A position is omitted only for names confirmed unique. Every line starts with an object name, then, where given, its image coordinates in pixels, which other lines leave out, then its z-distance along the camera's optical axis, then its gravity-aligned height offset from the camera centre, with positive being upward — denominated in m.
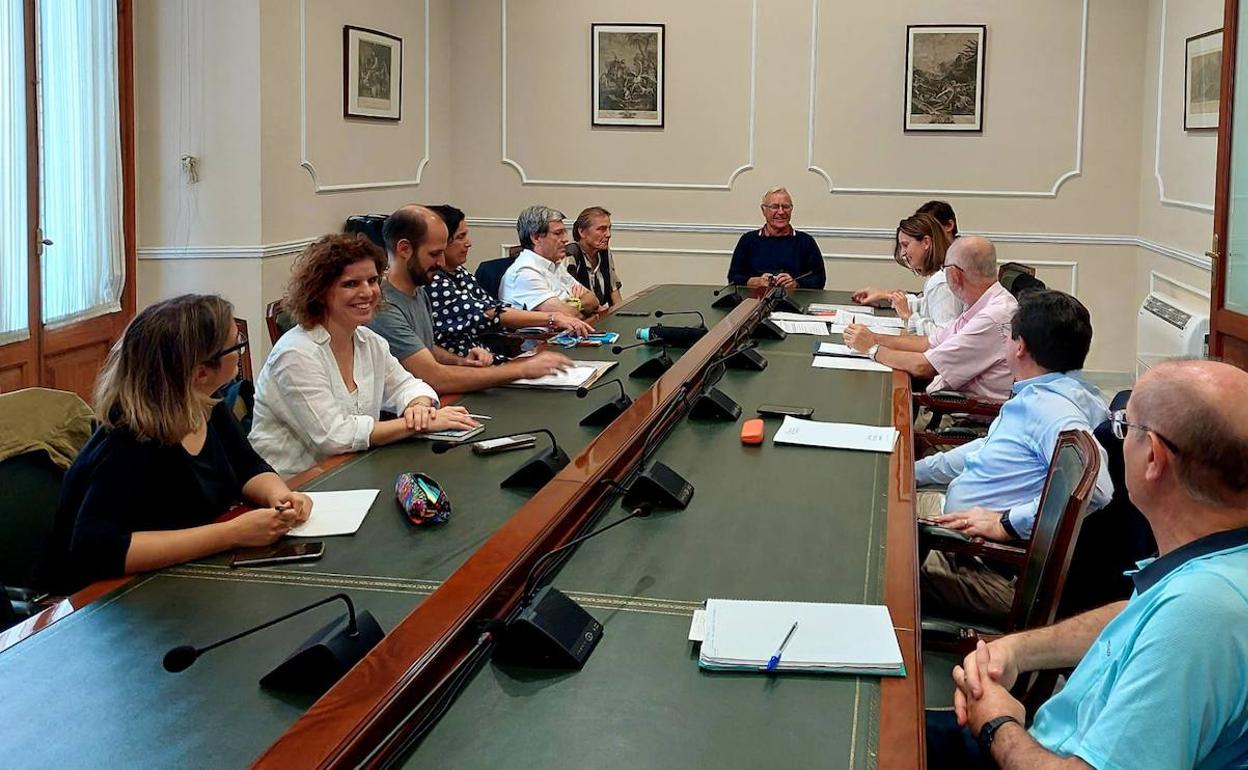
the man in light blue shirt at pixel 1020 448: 2.88 -0.53
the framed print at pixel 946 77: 8.00 +1.00
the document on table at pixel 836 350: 4.73 -0.46
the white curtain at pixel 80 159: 5.30 +0.28
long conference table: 1.52 -0.62
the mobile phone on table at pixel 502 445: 3.04 -0.54
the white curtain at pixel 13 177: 4.97 +0.18
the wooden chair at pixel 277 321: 4.19 -0.33
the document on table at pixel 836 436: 3.17 -0.54
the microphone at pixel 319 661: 1.70 -0.60
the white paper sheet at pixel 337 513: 2.41 -0.58
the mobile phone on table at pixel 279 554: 2.23 -0.60
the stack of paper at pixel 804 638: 1.75 -0.61
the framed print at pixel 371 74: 7.05 +0.89
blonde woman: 2.22 -0.48
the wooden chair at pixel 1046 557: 2.25 -0.64
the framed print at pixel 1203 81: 6.18 +0.79
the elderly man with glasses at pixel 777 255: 7.35 -0.15
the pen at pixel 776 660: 1.73 -0.60
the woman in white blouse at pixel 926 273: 5.36 -0.20
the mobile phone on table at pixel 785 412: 3.52 -0.52
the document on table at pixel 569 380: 3.88 -0.48
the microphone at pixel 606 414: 3.31 -0.50
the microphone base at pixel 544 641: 1.75 -0.59
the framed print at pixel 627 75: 8.40 +1.04
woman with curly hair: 3.13 -0.41
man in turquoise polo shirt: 1.44 -0.47
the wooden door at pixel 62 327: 5.14 -0.45
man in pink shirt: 4.53 -0.42
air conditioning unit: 6.06 -0.51
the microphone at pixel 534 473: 2.71 -0.54
